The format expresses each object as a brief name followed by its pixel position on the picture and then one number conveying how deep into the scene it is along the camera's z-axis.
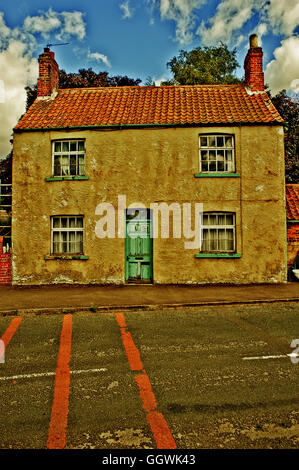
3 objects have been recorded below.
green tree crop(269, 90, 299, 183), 21.70
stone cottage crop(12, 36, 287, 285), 11.86
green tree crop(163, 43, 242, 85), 27.06
